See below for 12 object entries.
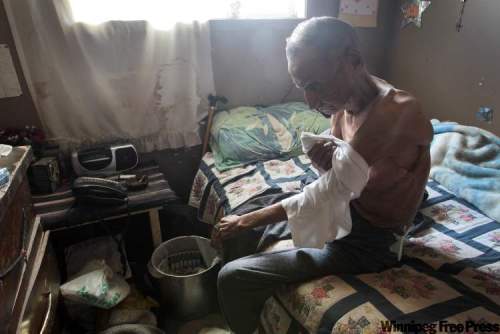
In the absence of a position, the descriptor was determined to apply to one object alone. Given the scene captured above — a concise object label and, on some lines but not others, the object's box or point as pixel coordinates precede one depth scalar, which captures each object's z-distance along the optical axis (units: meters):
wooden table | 1.48
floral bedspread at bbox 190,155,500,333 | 0.90
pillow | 1.96
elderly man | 0.97
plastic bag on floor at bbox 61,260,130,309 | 1.35
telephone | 1.54
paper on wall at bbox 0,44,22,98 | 1.71
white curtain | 1.76
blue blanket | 1.44
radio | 1.83
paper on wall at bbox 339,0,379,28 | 2.41
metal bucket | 1.59
